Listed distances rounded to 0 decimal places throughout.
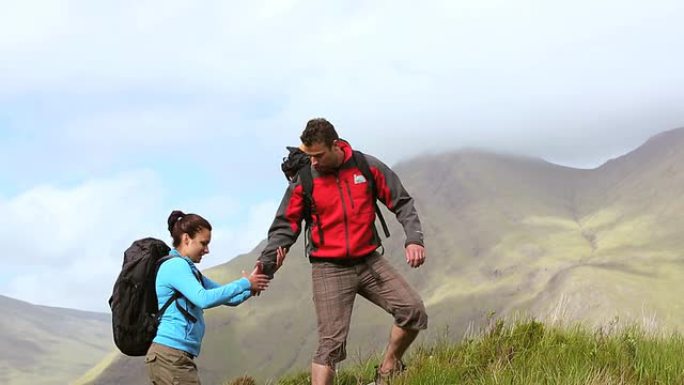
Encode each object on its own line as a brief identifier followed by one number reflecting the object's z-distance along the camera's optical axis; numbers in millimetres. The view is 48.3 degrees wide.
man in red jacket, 7520
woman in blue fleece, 6188
